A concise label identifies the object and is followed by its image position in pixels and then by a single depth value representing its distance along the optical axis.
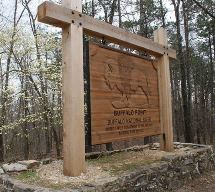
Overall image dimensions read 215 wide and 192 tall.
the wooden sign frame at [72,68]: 4.71
